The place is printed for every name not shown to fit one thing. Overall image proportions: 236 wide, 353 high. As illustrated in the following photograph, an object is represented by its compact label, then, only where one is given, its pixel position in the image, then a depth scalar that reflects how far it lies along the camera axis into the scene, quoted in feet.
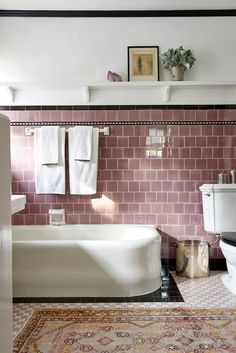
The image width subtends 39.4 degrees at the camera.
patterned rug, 6.44
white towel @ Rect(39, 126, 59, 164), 11.07
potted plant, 10.63
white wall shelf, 11.16
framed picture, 11.11
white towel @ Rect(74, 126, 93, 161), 11.03
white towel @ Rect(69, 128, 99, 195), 11.11
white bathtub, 9.11
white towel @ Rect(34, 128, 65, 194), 11.16
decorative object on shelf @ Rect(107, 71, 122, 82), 10.73
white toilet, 10.28
